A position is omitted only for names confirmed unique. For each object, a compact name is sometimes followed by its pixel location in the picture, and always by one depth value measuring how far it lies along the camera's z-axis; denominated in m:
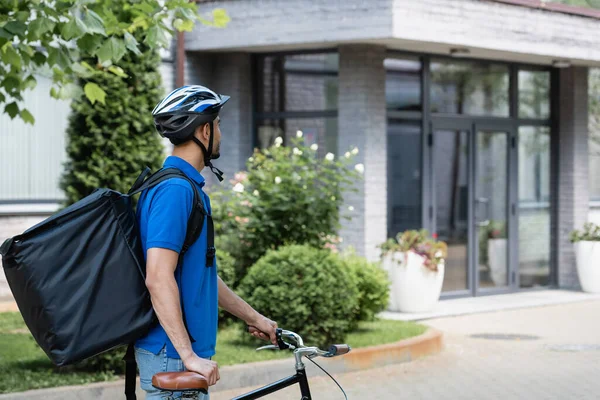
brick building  21.64
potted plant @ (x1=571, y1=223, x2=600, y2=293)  25.28
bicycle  5.45
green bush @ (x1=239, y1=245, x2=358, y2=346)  15.29
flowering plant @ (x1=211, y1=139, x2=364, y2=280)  17.69
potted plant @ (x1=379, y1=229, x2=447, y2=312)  21.32
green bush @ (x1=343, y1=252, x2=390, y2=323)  17.21
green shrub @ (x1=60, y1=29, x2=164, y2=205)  14.83
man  5.52
